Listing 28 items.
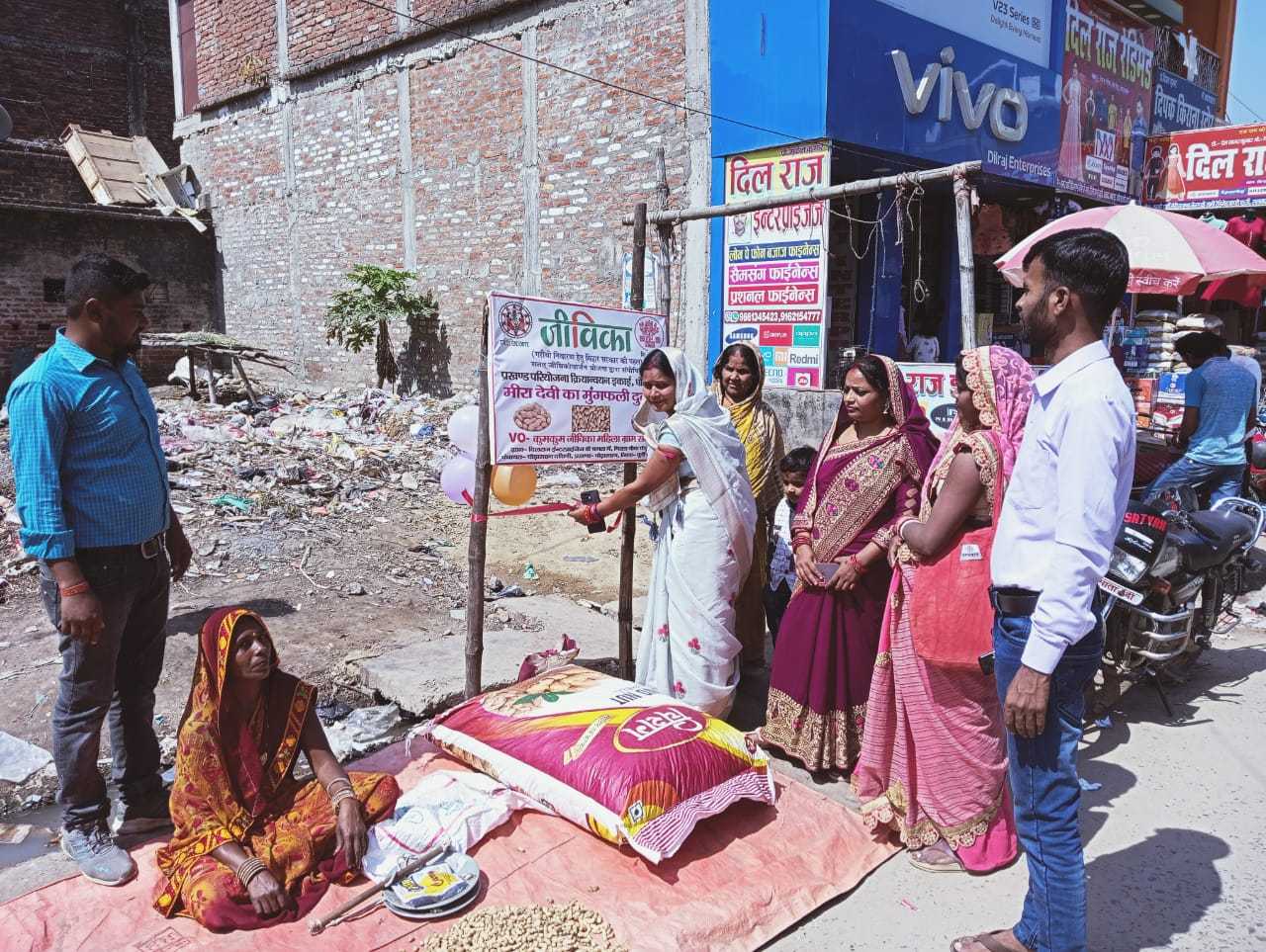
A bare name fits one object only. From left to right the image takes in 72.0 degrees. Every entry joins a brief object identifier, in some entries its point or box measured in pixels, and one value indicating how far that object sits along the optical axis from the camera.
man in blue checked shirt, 2.68
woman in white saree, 3.58
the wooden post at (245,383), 12.88
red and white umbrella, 5.91
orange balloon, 3.89
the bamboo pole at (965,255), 5.19
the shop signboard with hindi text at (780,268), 7.99
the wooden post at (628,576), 4.23
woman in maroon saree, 3.33
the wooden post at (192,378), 13.38
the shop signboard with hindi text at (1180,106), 12.74
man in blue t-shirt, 5.73
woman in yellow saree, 4.29
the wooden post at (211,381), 12.77
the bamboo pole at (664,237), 5.35
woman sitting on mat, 2.56
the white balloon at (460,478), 4.12
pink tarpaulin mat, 2.51
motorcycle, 3.93
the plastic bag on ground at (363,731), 3.73
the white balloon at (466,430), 4.00
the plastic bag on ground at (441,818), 2.84
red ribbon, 3.53
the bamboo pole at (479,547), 3.53
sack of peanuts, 2.88
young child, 4.23
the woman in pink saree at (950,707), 2.76
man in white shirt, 2.00
